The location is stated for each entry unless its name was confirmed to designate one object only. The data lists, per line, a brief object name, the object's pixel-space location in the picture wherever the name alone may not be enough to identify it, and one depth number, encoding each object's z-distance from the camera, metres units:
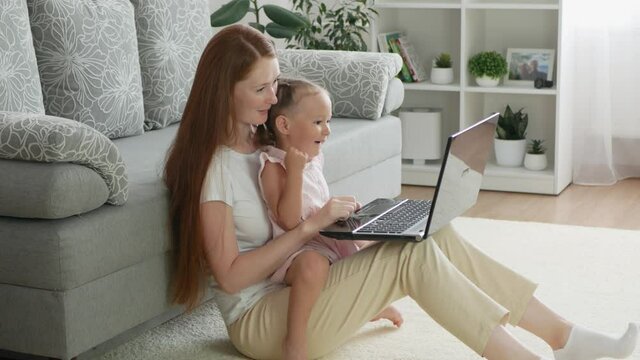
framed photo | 4.31
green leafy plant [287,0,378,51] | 4.43
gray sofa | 2.15
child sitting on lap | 2.27
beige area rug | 2.52
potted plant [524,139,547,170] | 4.29
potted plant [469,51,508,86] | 4.26
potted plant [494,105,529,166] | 4.34
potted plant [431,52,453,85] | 4.41
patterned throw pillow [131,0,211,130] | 3.27
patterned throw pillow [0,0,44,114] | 2.71
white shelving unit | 4.23
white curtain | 4.24
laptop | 2.15
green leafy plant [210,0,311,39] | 4.32
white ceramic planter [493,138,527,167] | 4.34
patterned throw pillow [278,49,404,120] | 3.49
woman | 2.25
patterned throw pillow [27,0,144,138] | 2.94
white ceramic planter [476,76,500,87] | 4.28
